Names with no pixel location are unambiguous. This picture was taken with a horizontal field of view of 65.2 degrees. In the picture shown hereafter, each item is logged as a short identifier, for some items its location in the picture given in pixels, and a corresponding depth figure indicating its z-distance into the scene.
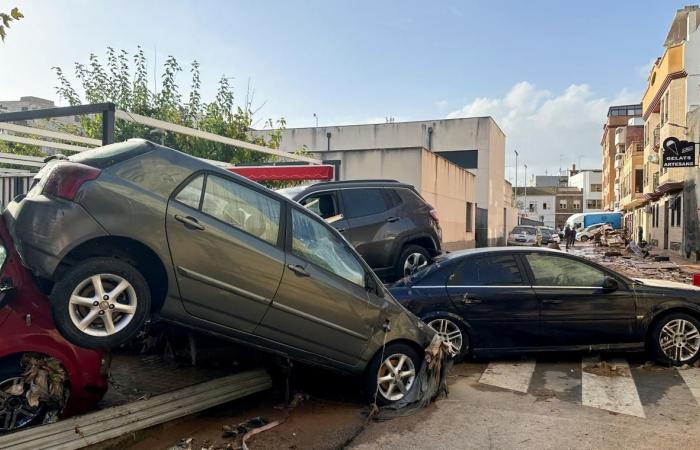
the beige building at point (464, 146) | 27.16
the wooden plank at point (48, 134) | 7.85
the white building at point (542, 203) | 97.12
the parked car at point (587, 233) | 48.74
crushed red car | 3.51
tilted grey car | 3.50
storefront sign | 23.81
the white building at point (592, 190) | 93.19
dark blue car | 6.58
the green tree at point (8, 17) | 3.73
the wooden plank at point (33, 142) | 8.73
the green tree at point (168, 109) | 14.06
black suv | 7.64
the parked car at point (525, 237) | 35.03
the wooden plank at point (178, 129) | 6.89
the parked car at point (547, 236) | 38.47
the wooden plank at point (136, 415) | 3.39
